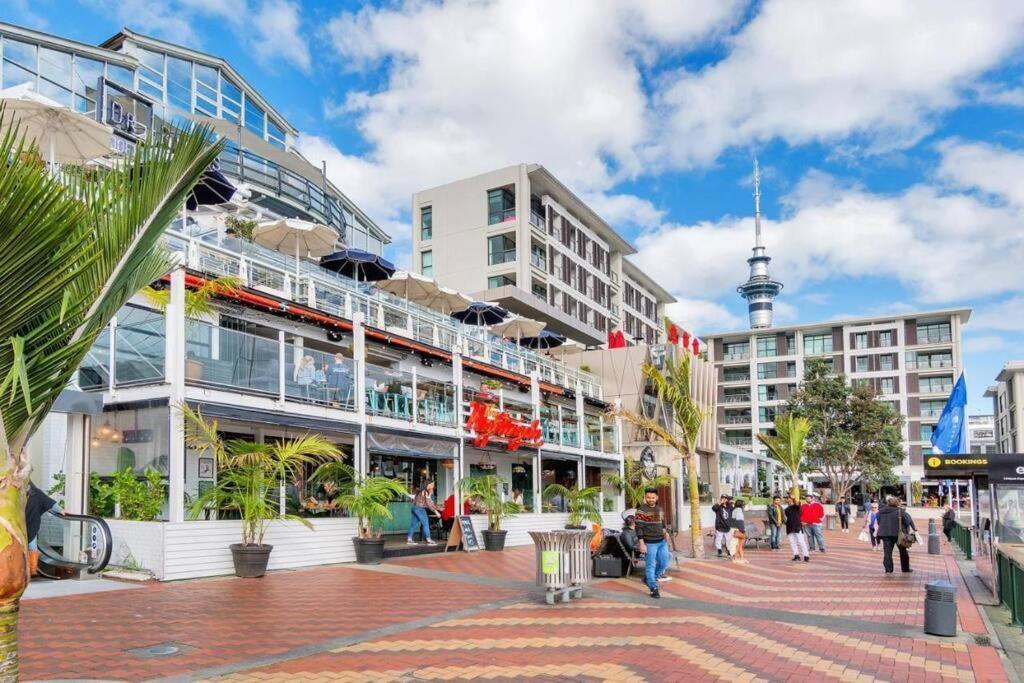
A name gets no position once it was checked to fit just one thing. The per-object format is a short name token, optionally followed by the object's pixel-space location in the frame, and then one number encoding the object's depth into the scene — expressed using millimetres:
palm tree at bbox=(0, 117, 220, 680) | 4129
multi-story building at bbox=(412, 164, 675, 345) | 49531
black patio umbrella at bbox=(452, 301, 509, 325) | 30547
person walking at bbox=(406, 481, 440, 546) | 19062
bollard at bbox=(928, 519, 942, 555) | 21734
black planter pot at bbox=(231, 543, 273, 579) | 13852
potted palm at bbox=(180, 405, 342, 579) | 13852
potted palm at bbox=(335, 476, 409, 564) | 16406
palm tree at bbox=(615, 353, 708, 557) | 19422
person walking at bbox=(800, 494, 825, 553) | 20391
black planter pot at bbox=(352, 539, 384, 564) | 16609
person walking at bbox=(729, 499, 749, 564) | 17703
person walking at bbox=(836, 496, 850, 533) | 35125
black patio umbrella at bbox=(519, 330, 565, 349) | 37812
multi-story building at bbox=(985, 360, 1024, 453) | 72125
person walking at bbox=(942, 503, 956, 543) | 27547
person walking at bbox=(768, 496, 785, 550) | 22188
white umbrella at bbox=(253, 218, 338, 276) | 22422
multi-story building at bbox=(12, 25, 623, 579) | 14336
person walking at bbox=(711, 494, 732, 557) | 18877
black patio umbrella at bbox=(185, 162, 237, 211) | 17828
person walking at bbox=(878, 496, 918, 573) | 15461
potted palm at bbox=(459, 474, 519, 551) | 20062
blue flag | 21750
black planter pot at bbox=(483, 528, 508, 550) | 20031
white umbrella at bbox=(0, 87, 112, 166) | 14617
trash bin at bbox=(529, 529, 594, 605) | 11281
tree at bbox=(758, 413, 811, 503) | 28594
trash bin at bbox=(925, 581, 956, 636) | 9125
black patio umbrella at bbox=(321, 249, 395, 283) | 23031
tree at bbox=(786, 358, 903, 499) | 50594
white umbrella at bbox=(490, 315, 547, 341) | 35031
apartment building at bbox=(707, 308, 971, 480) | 77688
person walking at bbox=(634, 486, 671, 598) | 11891
